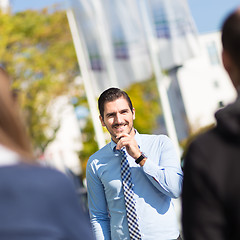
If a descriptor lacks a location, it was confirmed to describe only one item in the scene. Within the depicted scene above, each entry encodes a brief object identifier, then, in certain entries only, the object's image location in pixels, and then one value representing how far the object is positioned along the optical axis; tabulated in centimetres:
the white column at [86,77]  2077
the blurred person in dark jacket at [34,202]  179
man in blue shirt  419
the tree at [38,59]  2920
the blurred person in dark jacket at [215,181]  187
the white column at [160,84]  1956
